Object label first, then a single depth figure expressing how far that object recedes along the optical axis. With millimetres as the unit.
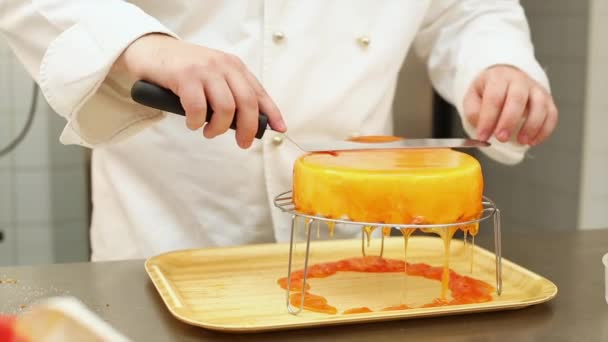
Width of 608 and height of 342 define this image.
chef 1498
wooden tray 1289
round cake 1321
